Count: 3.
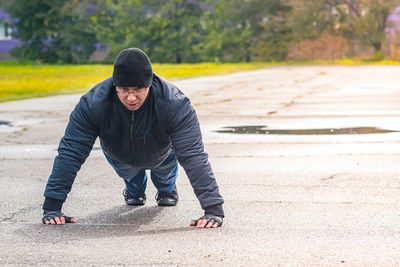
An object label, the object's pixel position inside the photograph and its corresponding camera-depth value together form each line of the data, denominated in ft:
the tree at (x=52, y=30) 179.52
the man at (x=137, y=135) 17.47
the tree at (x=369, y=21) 159.43
